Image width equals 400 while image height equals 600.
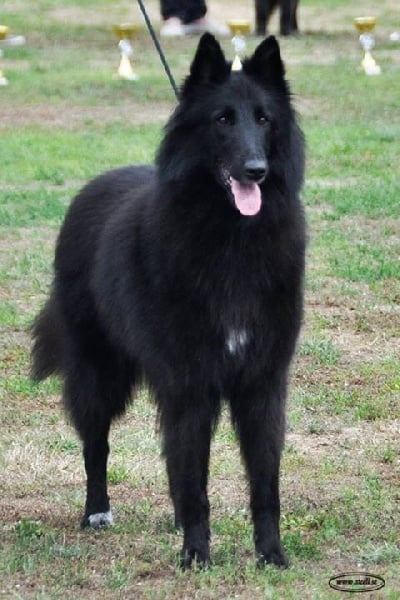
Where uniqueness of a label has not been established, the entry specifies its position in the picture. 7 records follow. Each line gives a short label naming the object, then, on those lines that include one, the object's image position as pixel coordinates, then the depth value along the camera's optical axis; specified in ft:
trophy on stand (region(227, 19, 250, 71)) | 63.28
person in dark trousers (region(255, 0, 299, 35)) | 74.38
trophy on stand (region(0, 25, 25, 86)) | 69.00
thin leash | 20.89
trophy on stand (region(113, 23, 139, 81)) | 62.85
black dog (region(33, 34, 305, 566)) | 15.69
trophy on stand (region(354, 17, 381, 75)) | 63.82
